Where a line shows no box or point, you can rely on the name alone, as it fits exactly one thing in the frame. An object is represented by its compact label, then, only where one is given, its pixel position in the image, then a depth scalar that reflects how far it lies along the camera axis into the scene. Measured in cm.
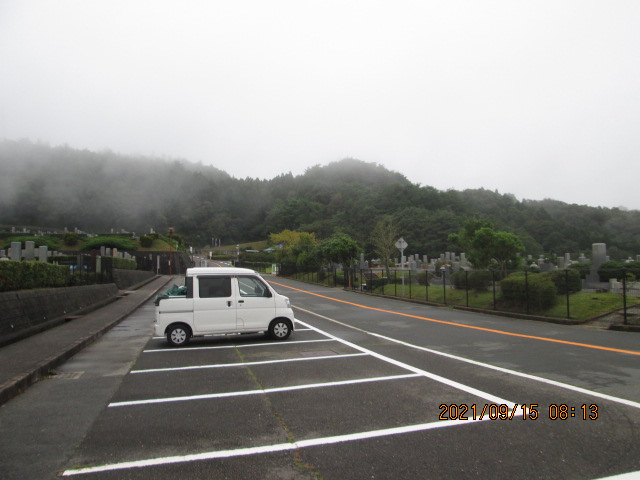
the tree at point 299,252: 4938
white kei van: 999
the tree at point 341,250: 4059
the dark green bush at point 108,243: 5572
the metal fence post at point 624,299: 1257
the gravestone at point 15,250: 1588
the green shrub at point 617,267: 2147
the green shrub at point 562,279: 1669
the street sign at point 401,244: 2564
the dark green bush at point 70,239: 5647
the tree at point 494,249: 2655
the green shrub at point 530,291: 1572
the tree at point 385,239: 3991
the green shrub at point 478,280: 2006
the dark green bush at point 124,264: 3048
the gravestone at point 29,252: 1717
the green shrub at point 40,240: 4878
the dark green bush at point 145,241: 6469
